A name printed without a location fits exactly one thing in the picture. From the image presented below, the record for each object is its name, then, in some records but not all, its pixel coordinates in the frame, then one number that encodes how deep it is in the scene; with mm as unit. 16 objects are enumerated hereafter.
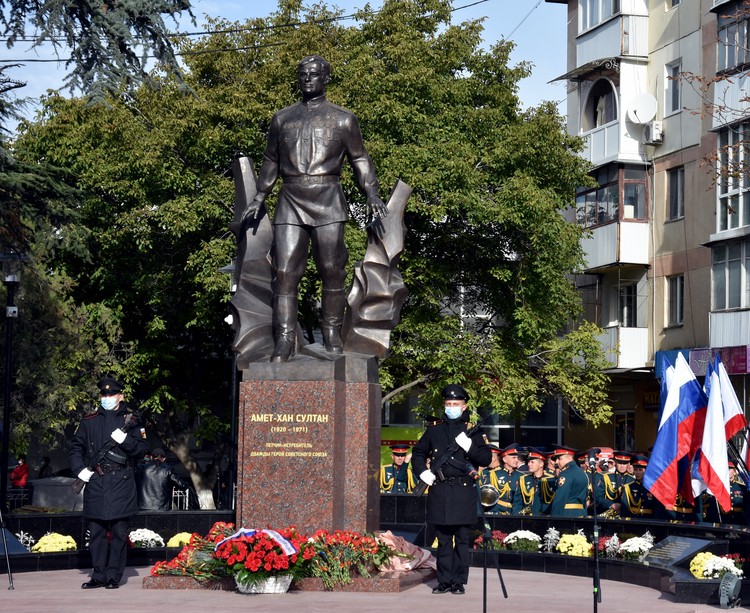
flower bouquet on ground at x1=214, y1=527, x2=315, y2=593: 11789
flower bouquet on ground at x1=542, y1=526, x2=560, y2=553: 15609
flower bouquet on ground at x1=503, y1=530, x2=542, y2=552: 15672
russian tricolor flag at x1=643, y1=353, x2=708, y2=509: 15898
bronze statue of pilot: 13516
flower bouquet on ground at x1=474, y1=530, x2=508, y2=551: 15844
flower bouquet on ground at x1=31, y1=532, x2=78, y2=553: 15211
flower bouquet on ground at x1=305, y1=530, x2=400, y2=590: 12148
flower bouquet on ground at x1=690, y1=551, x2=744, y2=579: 12617
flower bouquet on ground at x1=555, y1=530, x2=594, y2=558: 15078
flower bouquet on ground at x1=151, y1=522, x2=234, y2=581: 12328
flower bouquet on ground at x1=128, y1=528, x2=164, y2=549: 15352
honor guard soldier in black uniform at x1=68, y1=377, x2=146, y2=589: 12891
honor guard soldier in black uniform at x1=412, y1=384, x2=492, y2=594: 12477
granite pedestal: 12734
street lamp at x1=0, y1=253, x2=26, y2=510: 21516
